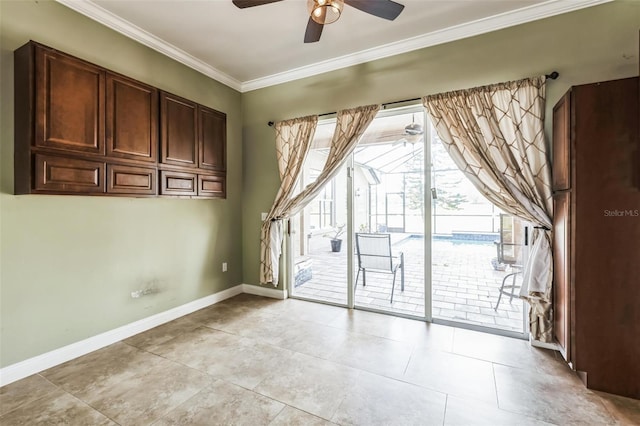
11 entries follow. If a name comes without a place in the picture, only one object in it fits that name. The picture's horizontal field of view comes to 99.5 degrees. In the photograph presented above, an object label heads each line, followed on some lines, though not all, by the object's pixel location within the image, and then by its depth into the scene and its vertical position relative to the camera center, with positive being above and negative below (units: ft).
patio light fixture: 10.00 +3.17
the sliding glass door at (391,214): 10.19 -0.04
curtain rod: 7.85 +4.07
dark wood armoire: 5.91 -0.49
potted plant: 12.00 -1.10
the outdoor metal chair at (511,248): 8.91 -1.16
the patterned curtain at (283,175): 11.46 +1.67
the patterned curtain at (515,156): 7.75 +1.75
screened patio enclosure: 9.50 -0.34
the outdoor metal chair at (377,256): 10.87 -1.75
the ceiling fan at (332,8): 5.75 +4.86
